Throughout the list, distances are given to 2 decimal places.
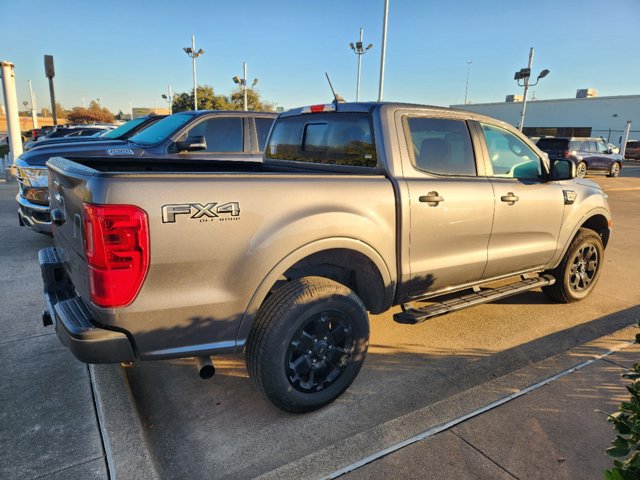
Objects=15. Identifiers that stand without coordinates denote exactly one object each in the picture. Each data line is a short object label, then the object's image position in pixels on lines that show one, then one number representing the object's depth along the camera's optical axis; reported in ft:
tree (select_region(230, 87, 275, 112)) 141.18
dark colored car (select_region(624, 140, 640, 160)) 115.34
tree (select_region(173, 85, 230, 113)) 139.44
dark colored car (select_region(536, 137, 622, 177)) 67.26
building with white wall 133.59
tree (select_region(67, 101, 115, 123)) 189.45
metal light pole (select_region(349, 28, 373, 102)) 92.02
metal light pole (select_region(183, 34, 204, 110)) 119.03
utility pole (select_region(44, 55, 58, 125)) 55.72
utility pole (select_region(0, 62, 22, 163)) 43.24
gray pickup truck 7.20
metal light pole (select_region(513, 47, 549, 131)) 95.55
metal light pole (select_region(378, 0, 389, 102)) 74.69
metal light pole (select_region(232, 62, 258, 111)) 109.40
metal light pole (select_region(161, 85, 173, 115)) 175.47
